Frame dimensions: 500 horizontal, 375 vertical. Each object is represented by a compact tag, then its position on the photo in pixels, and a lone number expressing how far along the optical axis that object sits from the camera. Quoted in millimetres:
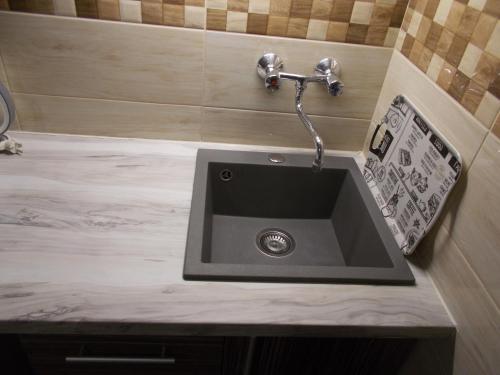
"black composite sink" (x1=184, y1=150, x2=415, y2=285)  941
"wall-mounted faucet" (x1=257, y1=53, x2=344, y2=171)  897
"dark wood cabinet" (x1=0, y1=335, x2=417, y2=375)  740
